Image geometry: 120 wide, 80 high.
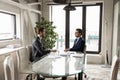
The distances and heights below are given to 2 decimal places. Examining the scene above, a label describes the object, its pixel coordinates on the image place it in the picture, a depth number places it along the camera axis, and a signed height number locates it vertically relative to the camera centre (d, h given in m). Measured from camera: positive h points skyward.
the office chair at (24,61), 2.94 -0.51
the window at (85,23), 5.57 +0.54
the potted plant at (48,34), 5.04 +0.09
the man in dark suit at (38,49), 3.30 -0.28
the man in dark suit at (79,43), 3.87 -0.17
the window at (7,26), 3.73 +0.30
